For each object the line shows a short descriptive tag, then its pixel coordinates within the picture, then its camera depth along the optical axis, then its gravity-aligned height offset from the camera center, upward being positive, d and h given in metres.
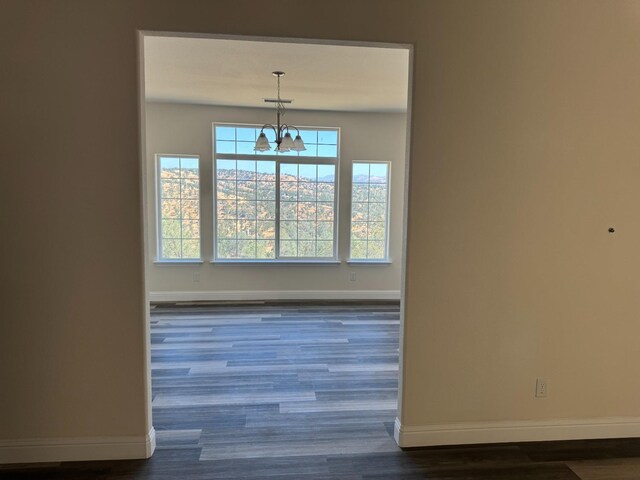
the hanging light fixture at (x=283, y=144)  4.07 +0.68
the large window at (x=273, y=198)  5.45 +0.16
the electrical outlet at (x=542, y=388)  2.31 -1.02
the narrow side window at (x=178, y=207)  5.35 +0.00
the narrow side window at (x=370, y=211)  5.65 +0.00
